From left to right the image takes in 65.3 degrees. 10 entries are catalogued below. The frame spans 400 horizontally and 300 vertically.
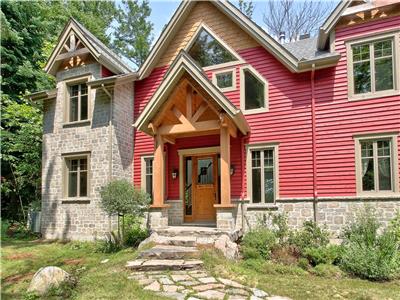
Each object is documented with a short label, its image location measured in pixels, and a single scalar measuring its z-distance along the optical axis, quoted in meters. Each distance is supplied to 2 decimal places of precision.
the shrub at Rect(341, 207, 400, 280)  6.95
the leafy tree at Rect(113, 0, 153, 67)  26.33
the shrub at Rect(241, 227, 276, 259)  8.10
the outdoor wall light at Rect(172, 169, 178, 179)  11.34
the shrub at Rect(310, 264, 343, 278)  7.19
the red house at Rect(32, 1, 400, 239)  8.84
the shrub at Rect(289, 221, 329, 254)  8.52
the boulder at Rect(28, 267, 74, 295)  5.84
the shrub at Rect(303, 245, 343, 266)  7.71
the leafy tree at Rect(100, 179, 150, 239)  9.21
